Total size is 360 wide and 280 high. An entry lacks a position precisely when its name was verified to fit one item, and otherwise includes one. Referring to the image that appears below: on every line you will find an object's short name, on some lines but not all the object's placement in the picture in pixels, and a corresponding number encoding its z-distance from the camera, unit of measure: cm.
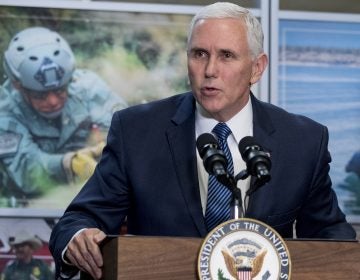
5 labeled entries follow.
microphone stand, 563
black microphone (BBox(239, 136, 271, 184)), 556
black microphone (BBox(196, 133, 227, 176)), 556
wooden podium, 546
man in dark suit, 669
